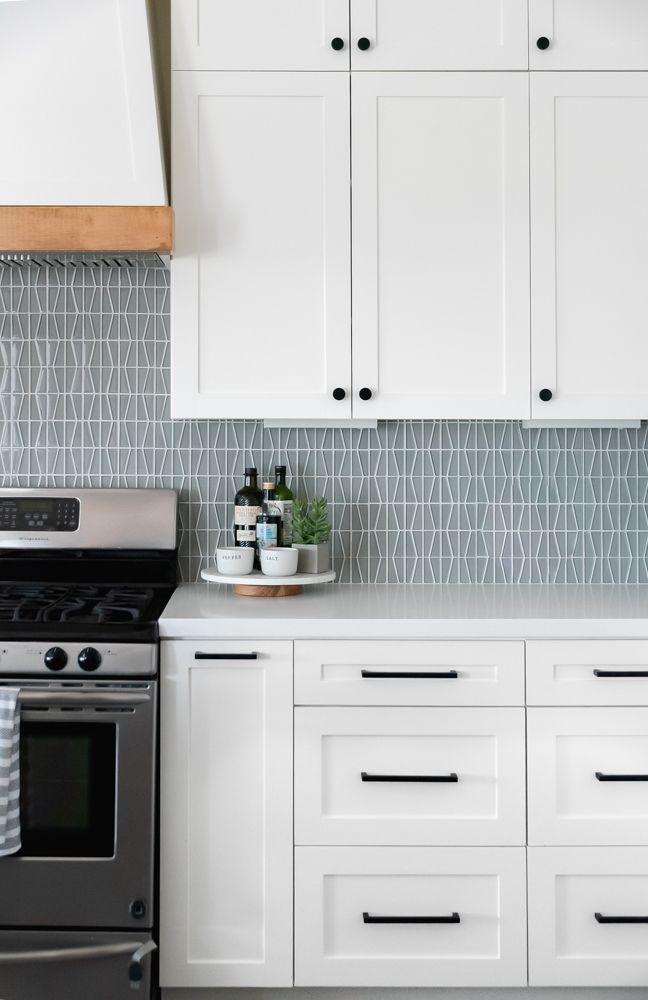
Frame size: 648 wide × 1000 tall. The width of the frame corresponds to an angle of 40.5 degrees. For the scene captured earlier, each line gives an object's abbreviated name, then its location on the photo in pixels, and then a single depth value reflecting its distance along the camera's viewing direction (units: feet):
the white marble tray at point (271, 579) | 7.37
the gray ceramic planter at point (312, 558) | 7.93
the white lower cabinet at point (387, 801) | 6.63
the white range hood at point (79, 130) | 7.06
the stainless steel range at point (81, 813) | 6.43
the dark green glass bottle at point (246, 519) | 7.82
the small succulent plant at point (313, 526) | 8.03
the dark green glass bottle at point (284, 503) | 8.00
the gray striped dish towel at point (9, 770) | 6.29
